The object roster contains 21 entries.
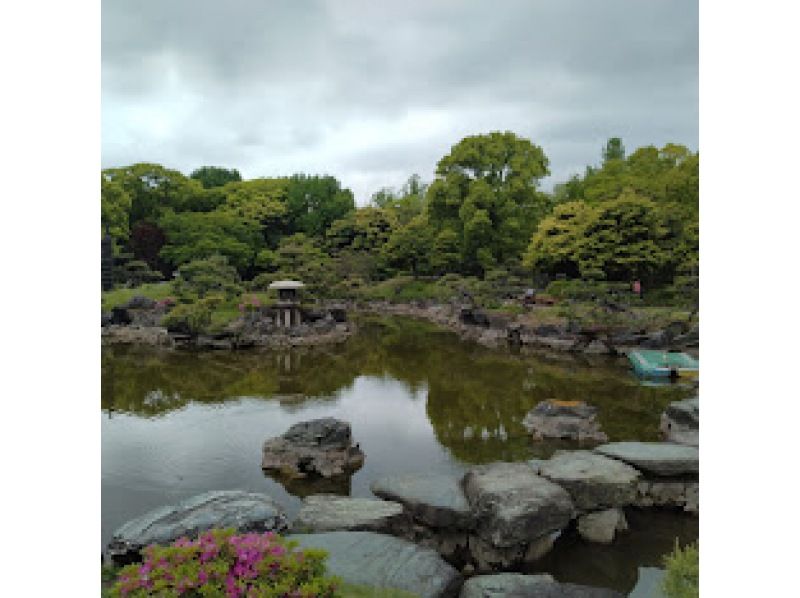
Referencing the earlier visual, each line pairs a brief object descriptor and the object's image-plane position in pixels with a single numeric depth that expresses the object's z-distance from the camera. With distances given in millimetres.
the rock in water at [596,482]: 5367
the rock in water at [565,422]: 8195
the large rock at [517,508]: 4688
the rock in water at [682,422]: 7743
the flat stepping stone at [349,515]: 4727
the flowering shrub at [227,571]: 2574
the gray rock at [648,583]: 4535
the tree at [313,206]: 36031
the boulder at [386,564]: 3771
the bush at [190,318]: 16891
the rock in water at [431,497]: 4973
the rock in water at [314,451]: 7082
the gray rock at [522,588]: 3533
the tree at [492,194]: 28344
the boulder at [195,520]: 4324
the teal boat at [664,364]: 12055
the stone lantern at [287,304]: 19016
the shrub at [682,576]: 3215
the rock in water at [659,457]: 5875
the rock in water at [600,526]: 5348
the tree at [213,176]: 39969
